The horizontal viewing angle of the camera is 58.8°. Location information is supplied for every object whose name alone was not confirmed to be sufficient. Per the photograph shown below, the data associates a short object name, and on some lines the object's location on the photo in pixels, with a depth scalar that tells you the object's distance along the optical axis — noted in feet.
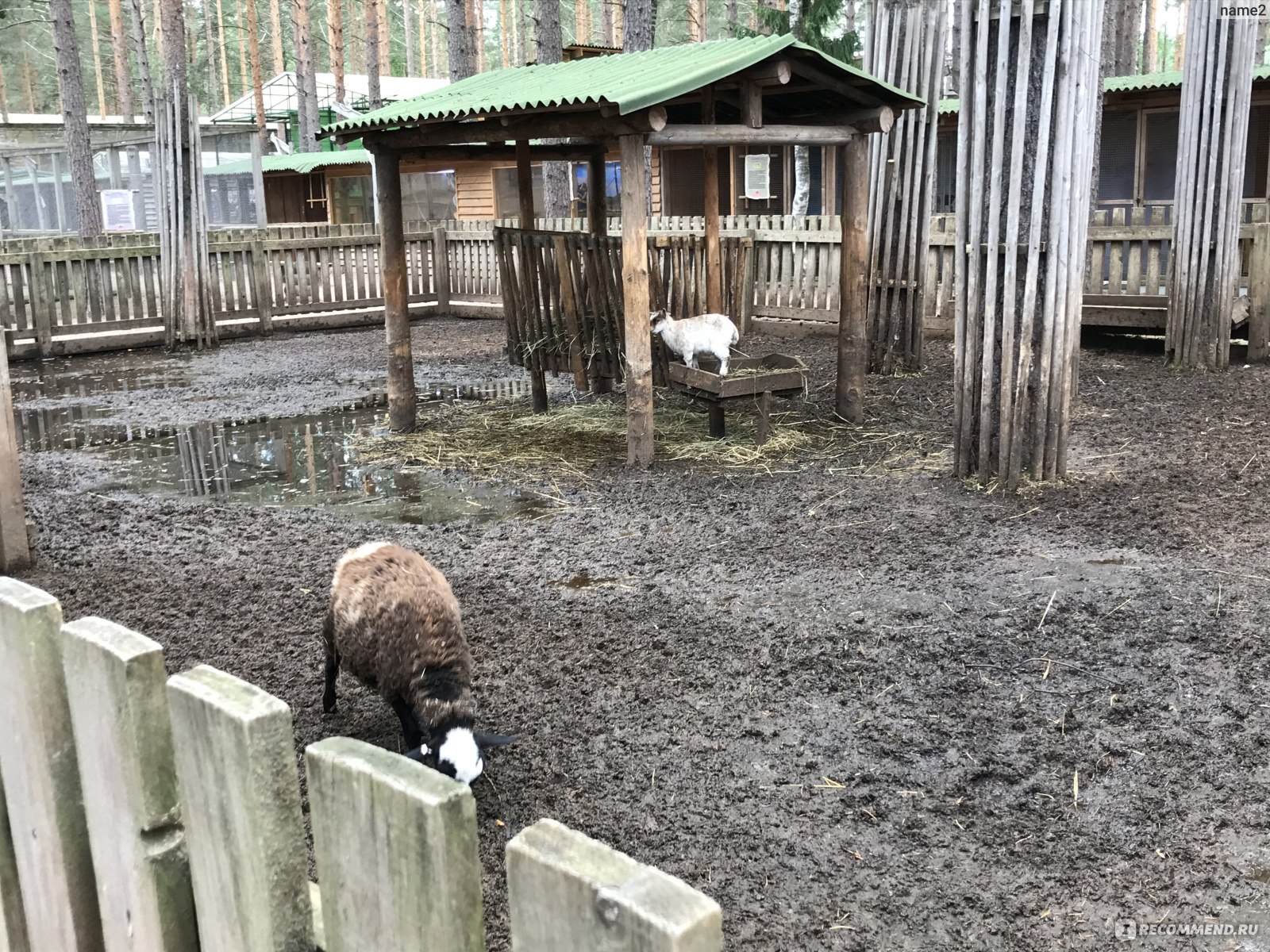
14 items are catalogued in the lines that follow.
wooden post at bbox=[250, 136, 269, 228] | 79.77
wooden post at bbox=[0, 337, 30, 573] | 19.46
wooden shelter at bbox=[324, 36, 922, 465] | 25.88
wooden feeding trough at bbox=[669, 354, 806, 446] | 28.50
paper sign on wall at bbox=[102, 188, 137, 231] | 88.02
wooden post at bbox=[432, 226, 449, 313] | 63.98
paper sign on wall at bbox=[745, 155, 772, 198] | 37.68
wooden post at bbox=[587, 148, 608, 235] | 37.42
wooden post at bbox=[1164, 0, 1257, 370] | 34.96
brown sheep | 11.54
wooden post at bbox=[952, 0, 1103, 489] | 21.56
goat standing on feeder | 29.63
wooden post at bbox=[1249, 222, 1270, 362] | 37.17
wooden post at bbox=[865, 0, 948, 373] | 36.42
